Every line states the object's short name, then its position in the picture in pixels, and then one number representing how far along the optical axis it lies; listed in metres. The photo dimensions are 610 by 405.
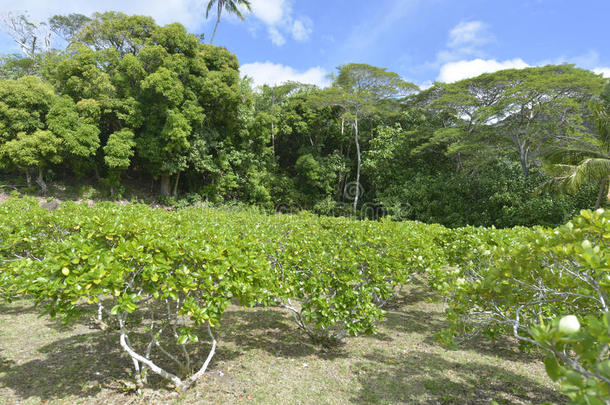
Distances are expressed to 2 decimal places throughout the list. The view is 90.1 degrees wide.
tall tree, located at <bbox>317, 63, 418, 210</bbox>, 15.98
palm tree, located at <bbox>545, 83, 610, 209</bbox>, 8.12
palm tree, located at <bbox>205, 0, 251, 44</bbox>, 17.38
